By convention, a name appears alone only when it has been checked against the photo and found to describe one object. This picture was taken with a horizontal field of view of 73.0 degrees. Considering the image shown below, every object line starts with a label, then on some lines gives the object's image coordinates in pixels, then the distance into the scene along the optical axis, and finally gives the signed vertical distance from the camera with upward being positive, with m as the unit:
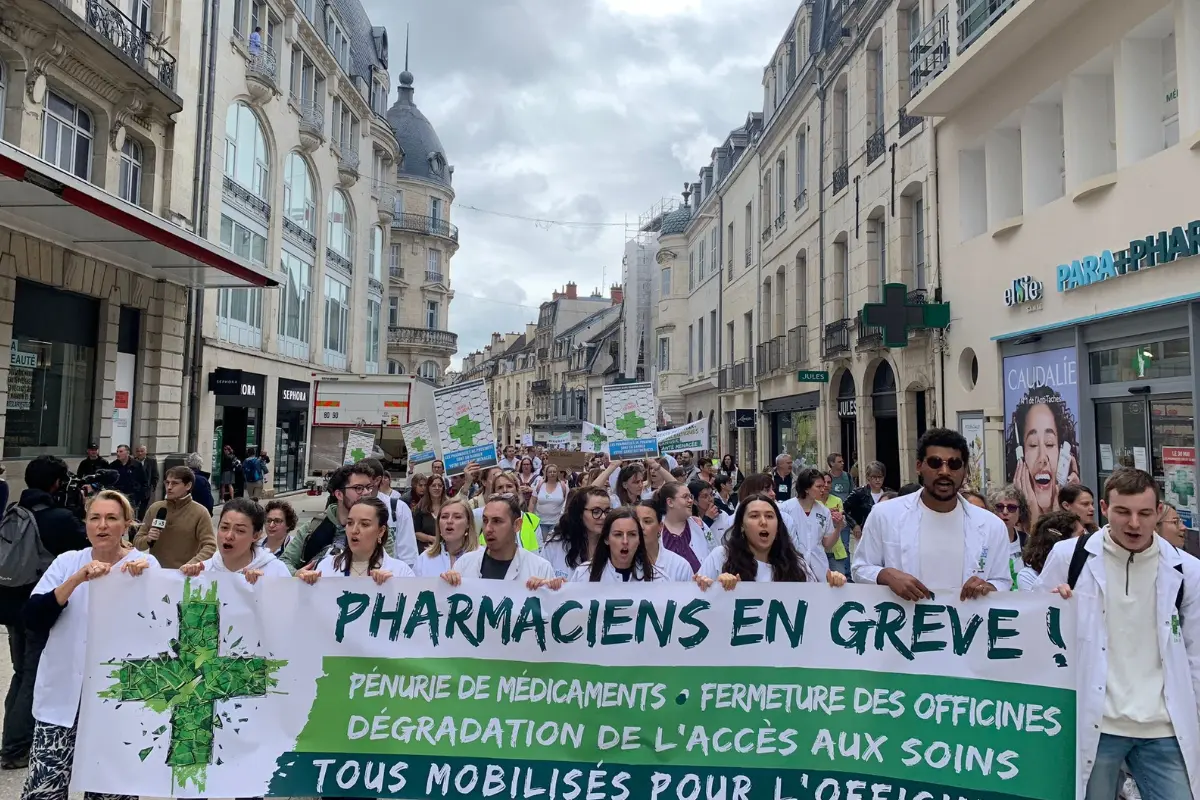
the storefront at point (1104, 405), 8.79 +0.70
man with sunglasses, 3.74 -0.35
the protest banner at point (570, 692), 3.66 -1.12
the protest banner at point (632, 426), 9.85 +0.33
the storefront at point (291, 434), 24.17 +0.46
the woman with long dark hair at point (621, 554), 4.30 -0.54
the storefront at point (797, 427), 20.17 +0.80
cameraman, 4.45 -1.05
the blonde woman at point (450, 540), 5.02 -0.57
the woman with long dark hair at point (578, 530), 5.38 -0.53
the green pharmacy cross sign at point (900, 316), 13.57 +2.39
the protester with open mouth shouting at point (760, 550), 4.29 -0.51
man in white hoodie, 3.25 -0.80
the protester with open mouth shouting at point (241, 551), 4.00 -0.53
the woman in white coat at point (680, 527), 6.11 -0.56
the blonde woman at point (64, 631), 3.61 -0.85
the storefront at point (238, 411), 19.34 +0.98
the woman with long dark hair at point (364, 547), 4.19 -0.51
